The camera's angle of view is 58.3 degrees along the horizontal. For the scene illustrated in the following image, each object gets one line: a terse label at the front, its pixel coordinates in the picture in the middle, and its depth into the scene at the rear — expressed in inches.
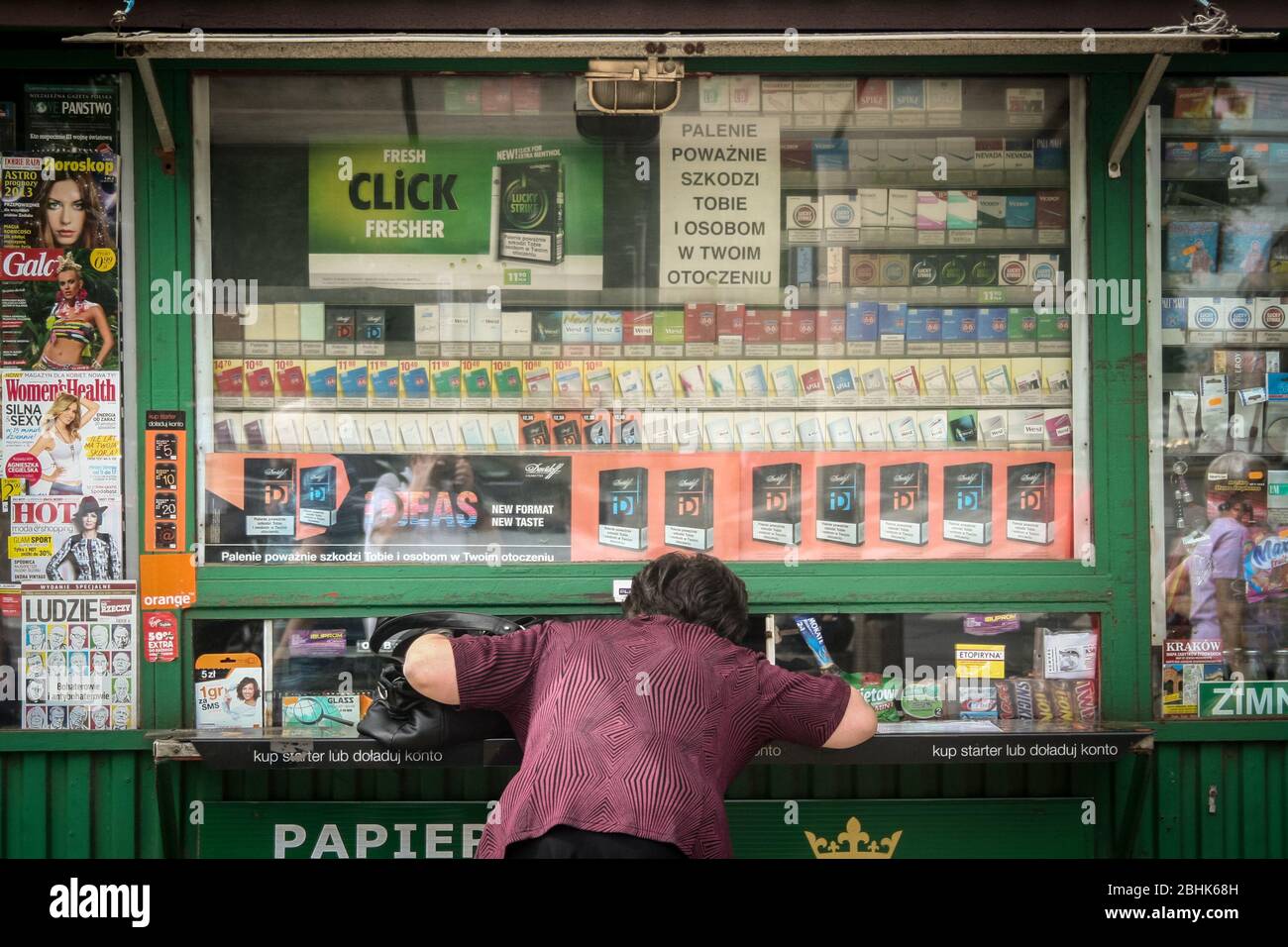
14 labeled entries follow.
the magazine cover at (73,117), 163.5
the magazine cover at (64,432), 163.6
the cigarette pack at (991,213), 171.8
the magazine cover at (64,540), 163.8
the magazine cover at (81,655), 163.3
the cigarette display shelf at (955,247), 171.5
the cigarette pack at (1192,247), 169.0
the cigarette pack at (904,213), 171.8
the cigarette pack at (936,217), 172.1
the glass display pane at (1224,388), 168.4
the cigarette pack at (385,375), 170.9
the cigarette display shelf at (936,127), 170.4
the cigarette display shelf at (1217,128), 168.6
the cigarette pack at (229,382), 167.9
